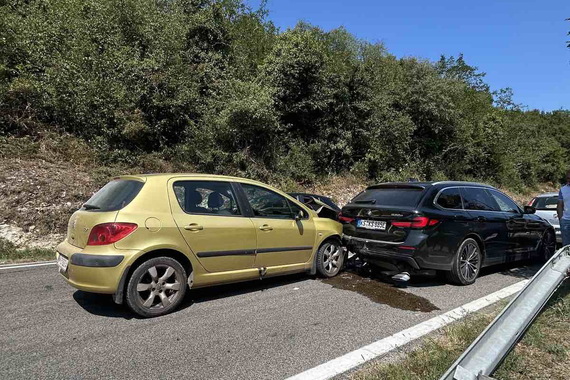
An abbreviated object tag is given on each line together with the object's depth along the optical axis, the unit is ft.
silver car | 31.19
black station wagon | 18.98
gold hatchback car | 14.42
